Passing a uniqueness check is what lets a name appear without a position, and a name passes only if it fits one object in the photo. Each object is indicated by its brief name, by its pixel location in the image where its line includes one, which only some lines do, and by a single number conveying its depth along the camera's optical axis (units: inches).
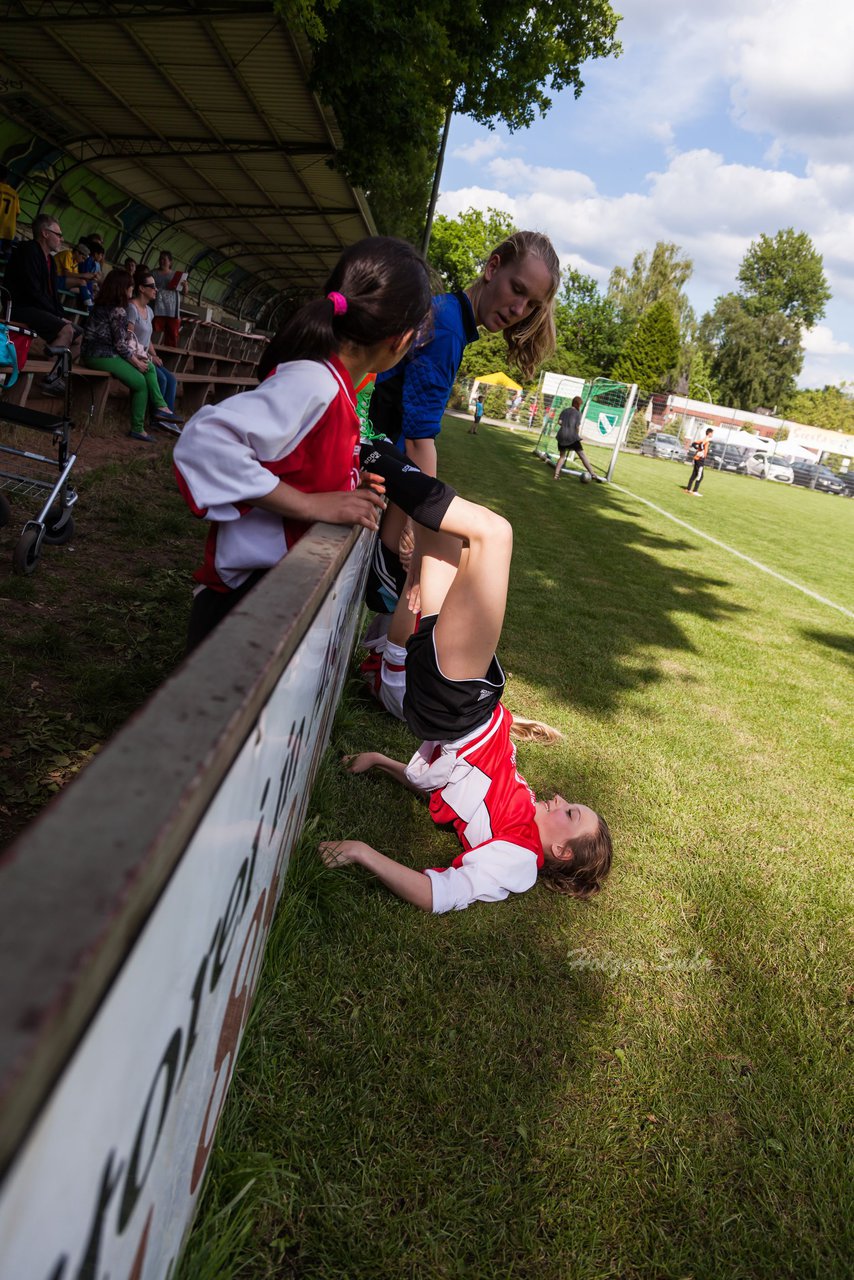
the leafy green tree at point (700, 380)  3651.6
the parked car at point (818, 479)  1926.7
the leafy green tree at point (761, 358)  3508.9
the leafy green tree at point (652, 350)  2854.3
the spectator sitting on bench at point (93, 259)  597.3
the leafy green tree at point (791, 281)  3550.7
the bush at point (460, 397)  2171.8
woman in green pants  346.9
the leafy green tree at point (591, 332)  3095.5
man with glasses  317.4
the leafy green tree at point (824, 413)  3880.4
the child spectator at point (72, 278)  518.0
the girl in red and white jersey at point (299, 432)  82.5
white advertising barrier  23.4
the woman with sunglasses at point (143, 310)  378.0
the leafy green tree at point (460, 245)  2669.8
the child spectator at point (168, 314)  507.5
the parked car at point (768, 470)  1904.5
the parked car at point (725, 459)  1964.3
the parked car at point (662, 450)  1823.3
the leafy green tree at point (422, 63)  463.8
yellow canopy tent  2309.3
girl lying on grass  113.0
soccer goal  947.3
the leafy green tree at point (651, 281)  3309.5
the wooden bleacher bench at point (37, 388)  294.2
